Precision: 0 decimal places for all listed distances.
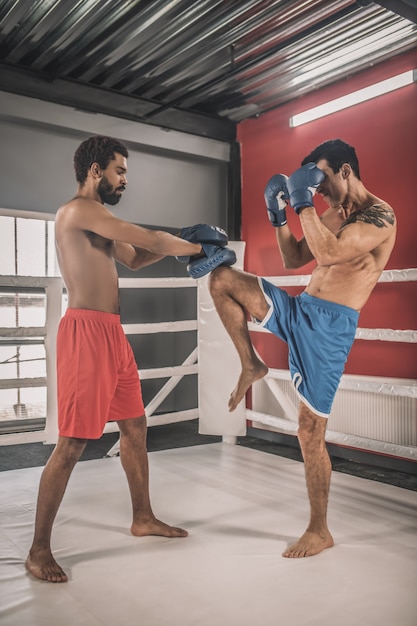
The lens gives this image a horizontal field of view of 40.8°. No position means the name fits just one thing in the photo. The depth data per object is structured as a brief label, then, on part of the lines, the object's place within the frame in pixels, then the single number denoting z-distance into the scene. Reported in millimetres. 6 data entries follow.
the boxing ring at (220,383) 3449
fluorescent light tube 3659
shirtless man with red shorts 2111
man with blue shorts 2318
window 5262
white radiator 3330
